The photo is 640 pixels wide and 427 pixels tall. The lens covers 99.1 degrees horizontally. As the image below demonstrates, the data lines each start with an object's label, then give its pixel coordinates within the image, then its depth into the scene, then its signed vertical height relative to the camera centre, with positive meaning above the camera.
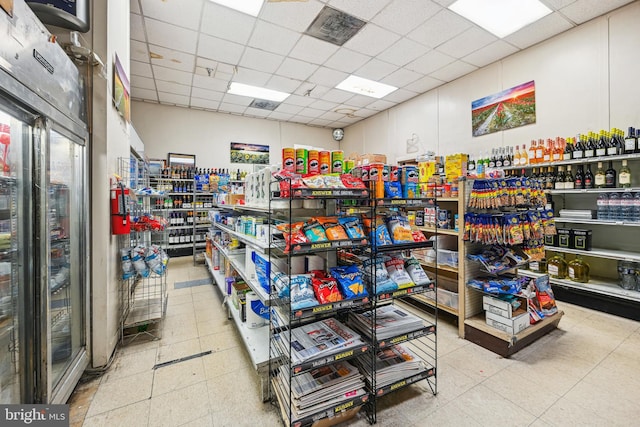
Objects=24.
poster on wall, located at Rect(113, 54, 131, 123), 2.42 +1.17
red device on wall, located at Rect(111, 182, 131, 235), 2.37 +0.03
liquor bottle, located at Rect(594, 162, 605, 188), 3.42 +0.41
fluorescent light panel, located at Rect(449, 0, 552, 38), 3.50 +2.67
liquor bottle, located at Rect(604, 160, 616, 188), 3.38 +0.40
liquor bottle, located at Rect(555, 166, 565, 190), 3.79 +0.45
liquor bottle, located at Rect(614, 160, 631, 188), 3.21 +0.41
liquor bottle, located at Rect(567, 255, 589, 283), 3.63 -0.81
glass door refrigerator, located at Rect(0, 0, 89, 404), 1.32 +0.06
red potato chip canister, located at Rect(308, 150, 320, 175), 1.80 +0.33
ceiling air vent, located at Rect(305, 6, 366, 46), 3.71 +2.69
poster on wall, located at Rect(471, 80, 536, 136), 4.47 +1.79
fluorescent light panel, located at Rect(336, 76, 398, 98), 5.76 +2.78
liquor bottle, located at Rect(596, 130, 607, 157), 3.33 +0.83
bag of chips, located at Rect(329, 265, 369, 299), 1.66 -0.43
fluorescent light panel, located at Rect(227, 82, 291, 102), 5.98 +2.77
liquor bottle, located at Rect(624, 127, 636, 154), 3.10 +0.78
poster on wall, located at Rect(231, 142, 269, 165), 7.84 +1.75
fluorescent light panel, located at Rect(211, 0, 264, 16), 3.46 +2.68
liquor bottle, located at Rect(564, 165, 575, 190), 3.71 +0.42
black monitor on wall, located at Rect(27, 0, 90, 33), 1.76 +1.34
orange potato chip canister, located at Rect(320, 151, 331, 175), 1.83 +0.33
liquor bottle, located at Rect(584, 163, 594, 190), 3.62 +0.41
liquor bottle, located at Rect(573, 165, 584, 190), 3.69 +0.42
